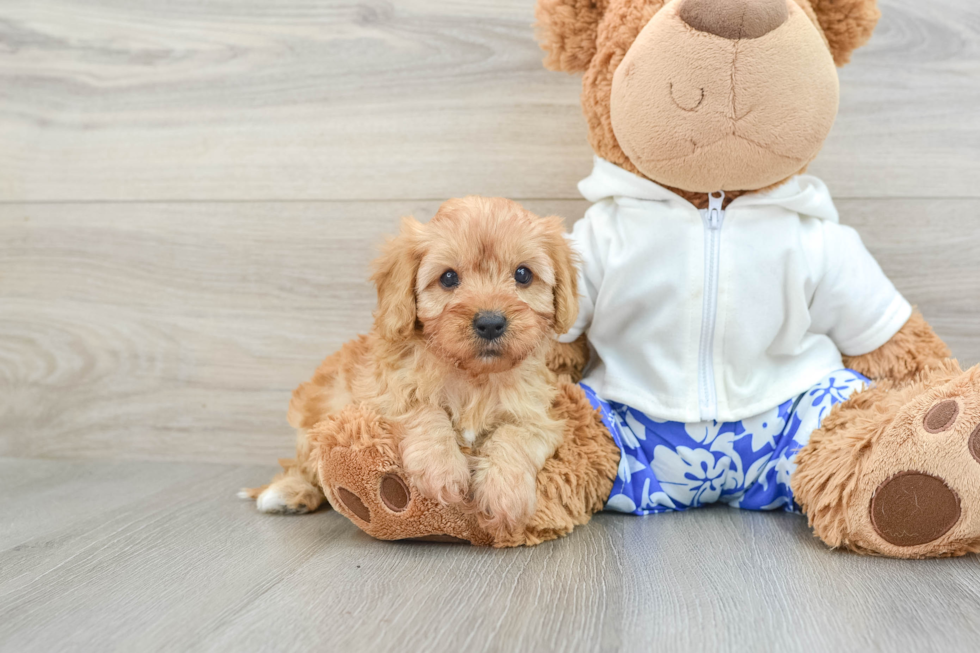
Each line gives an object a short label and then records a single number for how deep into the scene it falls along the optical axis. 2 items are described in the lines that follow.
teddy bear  1.07
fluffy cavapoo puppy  0.99
